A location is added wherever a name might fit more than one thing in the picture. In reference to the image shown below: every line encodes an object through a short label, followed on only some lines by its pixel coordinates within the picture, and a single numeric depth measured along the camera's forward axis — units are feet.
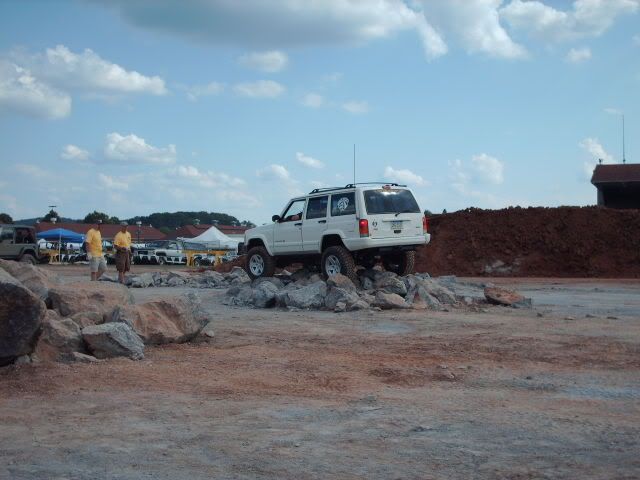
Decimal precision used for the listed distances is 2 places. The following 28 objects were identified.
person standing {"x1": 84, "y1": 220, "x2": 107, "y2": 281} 60.23
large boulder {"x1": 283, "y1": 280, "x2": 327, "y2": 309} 45.73
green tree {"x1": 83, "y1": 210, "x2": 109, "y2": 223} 342.03
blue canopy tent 166.50
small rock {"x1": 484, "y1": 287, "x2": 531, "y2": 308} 46.73
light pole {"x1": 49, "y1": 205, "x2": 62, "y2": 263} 148.98
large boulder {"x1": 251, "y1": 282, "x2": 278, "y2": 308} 46.85
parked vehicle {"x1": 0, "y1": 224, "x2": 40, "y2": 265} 94.92
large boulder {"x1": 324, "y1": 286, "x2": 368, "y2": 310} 44.06
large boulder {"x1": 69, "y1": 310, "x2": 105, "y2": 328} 28.27
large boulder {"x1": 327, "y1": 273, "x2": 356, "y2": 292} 47.21
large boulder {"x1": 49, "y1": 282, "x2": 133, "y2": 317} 29.53
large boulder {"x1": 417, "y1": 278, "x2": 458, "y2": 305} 47.12
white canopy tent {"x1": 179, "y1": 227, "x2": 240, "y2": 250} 184.03
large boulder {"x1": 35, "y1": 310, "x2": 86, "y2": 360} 25.18
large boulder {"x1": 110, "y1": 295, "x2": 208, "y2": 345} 28.84
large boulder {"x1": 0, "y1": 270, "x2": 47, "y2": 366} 22.99
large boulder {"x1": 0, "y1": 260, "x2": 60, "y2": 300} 30.63
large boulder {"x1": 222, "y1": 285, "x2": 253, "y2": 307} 48.62
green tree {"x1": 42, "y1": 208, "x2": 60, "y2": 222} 250.55
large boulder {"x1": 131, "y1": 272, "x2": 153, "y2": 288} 66.33
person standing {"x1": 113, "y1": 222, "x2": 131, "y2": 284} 62.75
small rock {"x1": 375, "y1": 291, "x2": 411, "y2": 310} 44.29
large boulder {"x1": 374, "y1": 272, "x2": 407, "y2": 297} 48.44
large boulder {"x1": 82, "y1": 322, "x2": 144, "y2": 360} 25.91
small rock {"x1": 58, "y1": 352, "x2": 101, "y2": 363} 25.17
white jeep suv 49.52
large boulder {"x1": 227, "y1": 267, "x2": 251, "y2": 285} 67.15
